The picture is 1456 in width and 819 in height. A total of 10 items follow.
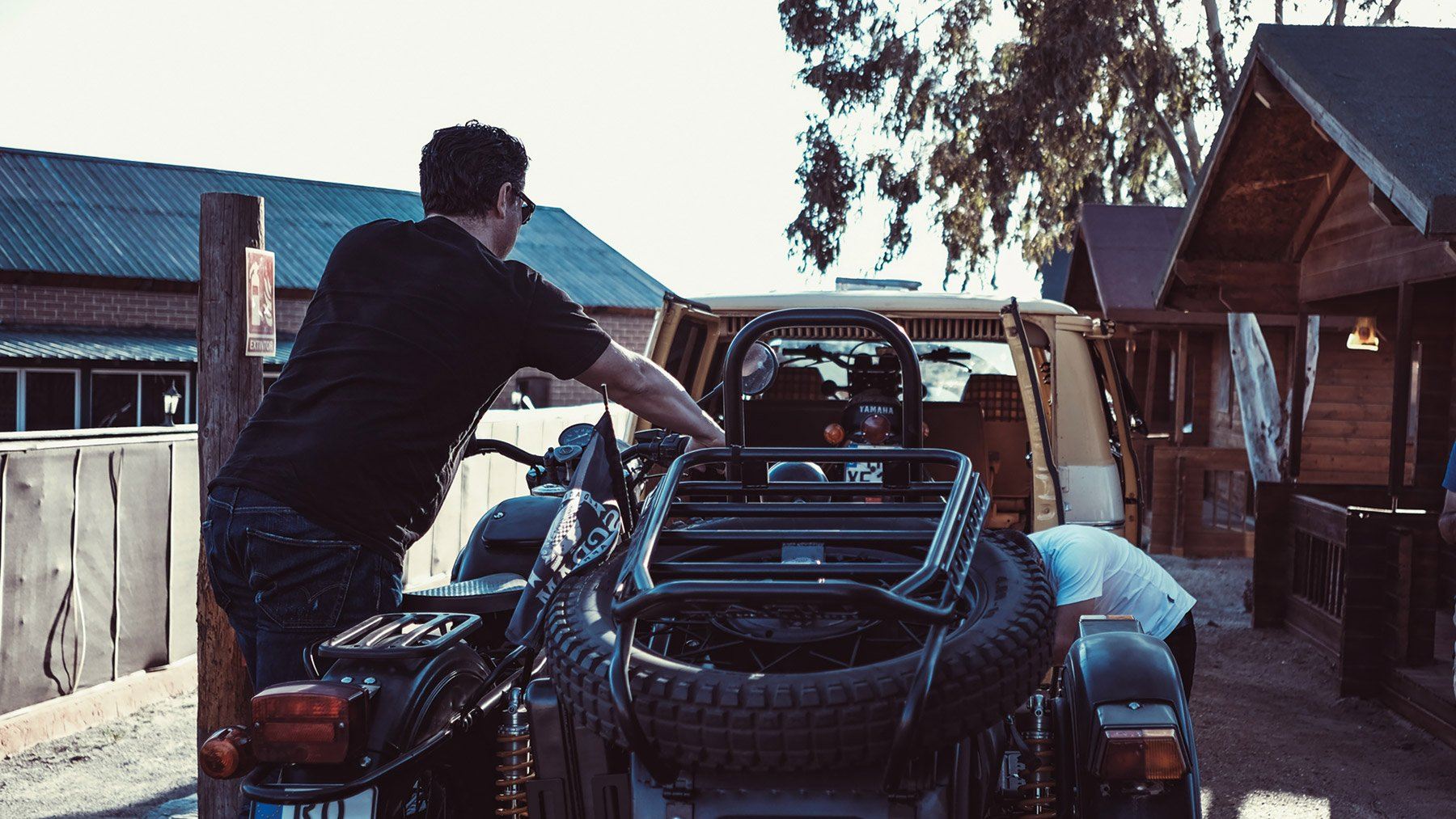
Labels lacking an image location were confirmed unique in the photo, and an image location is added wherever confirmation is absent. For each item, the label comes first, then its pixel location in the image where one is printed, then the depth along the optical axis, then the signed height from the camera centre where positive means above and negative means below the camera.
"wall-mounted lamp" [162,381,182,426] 23.62 -0.86
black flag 2.79 -0.35
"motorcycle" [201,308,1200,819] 2.02 -0.54
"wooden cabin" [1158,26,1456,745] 6.85 +0.89
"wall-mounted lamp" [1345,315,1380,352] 11.70 +0.58
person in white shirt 3.95 -0.63
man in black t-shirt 2.72 -0.12
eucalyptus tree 15.02 +3.65
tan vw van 5.30 -0.02
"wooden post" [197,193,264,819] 4.18 -0.10
